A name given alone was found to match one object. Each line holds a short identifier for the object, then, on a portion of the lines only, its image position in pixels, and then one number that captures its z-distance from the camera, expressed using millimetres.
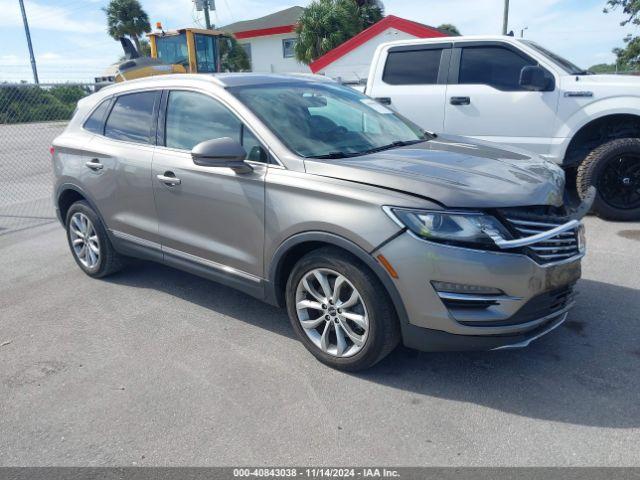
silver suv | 2846
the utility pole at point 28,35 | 38562
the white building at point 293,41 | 19531
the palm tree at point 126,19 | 39906
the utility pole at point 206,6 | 30883
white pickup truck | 6004
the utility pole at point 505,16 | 23777
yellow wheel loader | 16766
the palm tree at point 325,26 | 25203
